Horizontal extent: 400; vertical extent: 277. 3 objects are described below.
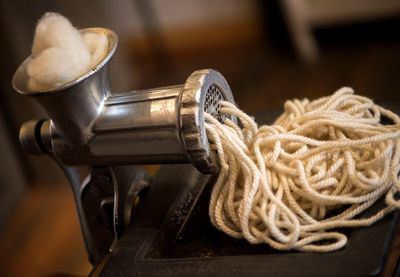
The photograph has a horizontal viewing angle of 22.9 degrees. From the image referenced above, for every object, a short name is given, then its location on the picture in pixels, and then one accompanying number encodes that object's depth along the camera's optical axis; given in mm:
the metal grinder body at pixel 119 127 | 680
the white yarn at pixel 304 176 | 660
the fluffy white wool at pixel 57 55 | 681
